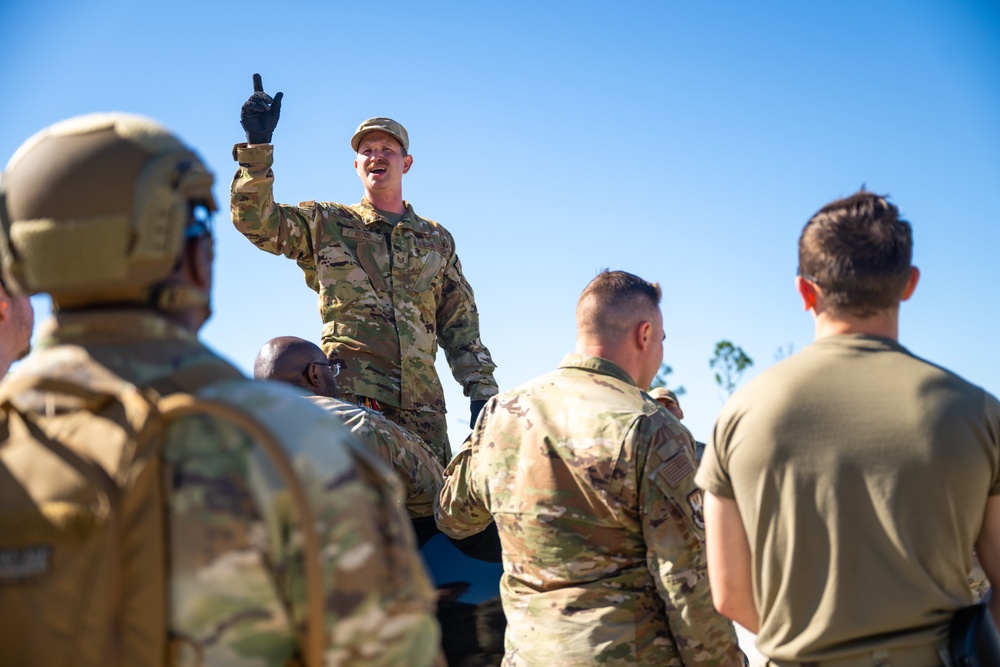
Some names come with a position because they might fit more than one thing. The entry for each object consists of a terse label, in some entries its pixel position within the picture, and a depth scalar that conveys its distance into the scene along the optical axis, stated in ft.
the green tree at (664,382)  110.63
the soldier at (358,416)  14.53
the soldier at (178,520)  5.06
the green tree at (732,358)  108.06
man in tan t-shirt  8.31
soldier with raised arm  16.74
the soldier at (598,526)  11.42
